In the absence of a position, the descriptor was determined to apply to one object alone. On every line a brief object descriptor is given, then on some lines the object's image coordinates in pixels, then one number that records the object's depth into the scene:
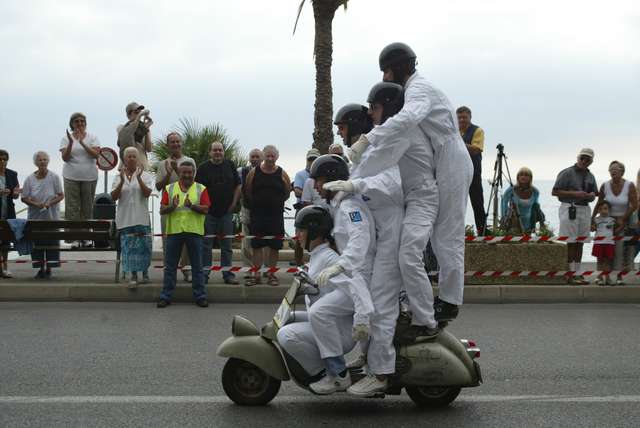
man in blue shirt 14.22
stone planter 13.37
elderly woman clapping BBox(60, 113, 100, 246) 14.05
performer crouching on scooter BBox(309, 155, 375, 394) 6.00
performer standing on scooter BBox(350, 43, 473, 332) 6.23
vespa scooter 6.15
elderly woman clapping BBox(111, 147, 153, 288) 12.63
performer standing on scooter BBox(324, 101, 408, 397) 6.07
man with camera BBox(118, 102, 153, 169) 14.61
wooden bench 13.13
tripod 14.62
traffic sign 14.15
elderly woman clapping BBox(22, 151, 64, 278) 13.71
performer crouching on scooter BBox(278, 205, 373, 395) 6.02
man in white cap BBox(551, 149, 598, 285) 13.91
